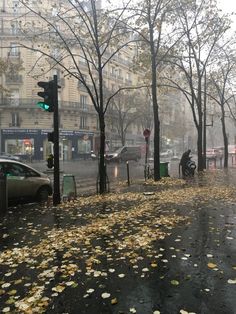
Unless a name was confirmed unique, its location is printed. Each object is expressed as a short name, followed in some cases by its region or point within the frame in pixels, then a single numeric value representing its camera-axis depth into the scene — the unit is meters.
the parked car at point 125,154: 28.39
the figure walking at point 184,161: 14.16
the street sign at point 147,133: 13.11
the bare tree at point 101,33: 9.61
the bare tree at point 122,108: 34.75
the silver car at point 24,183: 8.23
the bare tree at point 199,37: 14.93
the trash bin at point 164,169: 13.86
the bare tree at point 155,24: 11.77
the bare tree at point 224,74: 18.62
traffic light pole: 7.54
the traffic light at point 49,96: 7.54
